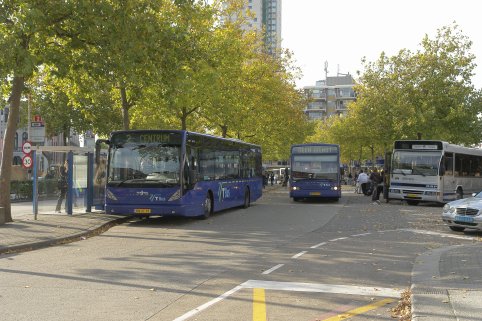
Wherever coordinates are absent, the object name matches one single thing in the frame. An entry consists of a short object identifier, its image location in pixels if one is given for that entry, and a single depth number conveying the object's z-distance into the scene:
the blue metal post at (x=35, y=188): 15.62
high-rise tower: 166.12
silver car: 14.66
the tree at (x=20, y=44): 13.35
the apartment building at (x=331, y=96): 135.38
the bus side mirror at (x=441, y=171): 25.05
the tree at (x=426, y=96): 37.12
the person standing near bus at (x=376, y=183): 28.66
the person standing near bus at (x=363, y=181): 35.84
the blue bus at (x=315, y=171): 26.91
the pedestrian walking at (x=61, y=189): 18.75
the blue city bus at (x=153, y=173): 15.95
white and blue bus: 25.17
